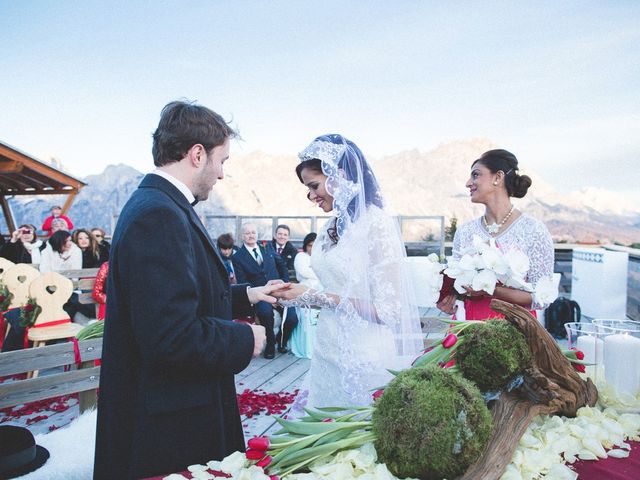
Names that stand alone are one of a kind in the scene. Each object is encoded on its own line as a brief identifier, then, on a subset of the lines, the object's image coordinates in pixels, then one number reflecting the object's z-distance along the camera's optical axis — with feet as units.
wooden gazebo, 33.55
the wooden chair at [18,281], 18.66
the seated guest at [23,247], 27.55
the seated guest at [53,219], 30.96
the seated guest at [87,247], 26.48
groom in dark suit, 4.49
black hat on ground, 6.74
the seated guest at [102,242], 28.02
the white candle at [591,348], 5.48
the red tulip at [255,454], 3.81
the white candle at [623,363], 5.05
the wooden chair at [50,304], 17.53
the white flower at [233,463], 3.74
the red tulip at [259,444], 3.78
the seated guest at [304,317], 22.71
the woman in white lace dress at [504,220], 8.70
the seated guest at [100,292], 19.24
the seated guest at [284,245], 29.58
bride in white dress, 7.75
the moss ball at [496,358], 4.23
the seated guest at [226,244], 26.12
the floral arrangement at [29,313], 17.80
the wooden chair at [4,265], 20.51
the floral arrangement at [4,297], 18.01
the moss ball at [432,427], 3.31
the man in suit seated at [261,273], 24.03
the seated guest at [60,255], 23.98
